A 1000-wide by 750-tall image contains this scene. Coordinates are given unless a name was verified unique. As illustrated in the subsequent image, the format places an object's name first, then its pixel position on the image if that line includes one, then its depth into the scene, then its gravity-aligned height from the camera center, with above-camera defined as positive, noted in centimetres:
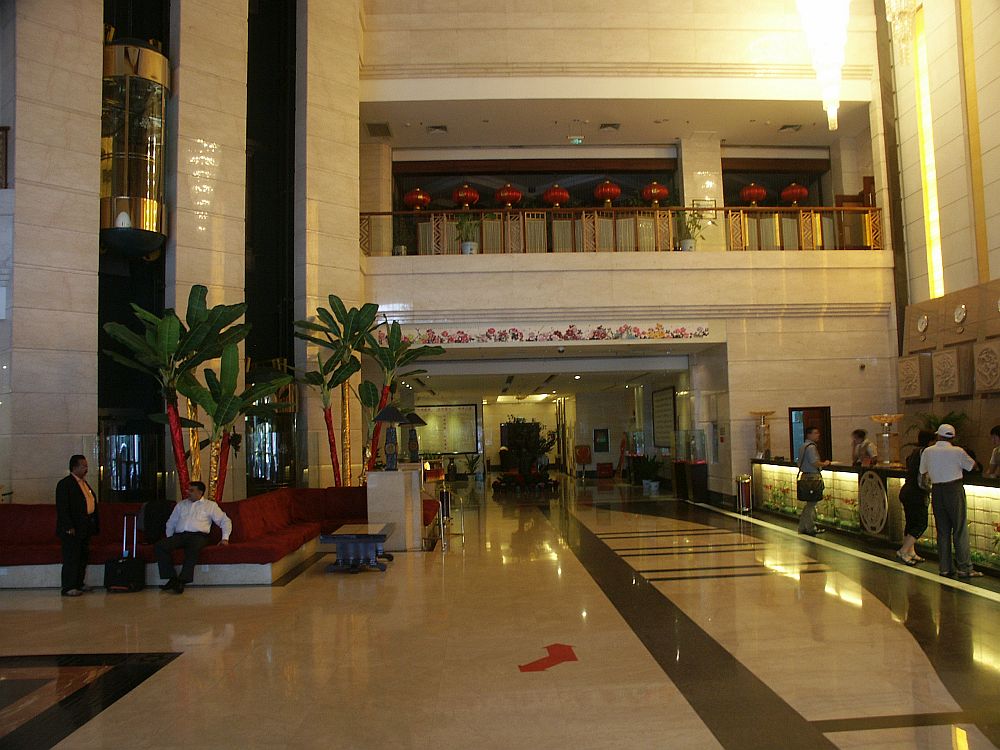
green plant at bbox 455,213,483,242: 1454 +370
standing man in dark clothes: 760 -75
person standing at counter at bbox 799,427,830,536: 1066 -55
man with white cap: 733 -63
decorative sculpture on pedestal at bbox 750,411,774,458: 1430 -13
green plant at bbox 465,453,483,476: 2570 -89
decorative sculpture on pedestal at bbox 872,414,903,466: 1078 -23
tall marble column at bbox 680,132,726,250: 1709 +555
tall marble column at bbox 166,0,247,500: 1098 +396
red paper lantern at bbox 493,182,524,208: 1577 +464
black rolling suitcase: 775 -125
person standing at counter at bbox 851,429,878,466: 1088 -33
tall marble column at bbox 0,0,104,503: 928 +239
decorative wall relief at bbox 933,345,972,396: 1186 +79
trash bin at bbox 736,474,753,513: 1412 -110
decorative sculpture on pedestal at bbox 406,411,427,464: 1137 -8
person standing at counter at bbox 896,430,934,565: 820 -81
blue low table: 835 -116
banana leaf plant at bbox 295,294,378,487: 1180 +139
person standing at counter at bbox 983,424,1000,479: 888 -37
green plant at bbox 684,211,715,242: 1477 +373
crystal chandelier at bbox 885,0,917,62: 1066 +535
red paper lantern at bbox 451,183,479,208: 1586 +466
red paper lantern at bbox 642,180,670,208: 1603 +472
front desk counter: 770 -95
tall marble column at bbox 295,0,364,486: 1271 +426
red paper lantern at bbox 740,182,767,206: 1697 +492
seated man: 777 -88
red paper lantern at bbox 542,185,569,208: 1617 +473
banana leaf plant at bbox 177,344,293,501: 909 +45
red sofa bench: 802 -106
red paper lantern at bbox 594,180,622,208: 1602 +476
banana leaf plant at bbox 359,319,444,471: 1224 +125
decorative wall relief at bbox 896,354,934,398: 1305 +79
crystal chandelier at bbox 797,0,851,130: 1170 +564
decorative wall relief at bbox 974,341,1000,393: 1097 +79
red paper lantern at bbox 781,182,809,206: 1692 +488
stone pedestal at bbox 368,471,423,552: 995 -82
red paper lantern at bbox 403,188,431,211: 1556 +456
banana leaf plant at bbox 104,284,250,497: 883 +109
